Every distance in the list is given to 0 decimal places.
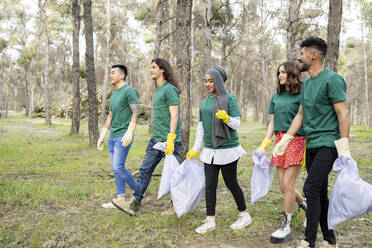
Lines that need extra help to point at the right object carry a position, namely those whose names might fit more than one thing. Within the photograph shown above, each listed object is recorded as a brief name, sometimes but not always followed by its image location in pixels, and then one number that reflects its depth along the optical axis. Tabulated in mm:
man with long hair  3787
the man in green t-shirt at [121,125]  3943
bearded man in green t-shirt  2639
